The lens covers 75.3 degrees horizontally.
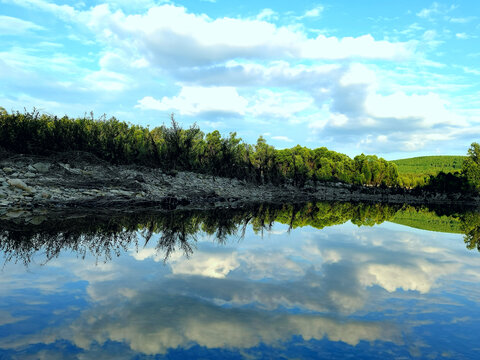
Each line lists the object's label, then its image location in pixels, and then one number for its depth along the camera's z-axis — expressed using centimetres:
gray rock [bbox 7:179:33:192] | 1544
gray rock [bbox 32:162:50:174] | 1917
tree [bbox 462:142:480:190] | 6334
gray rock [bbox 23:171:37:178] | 1763
